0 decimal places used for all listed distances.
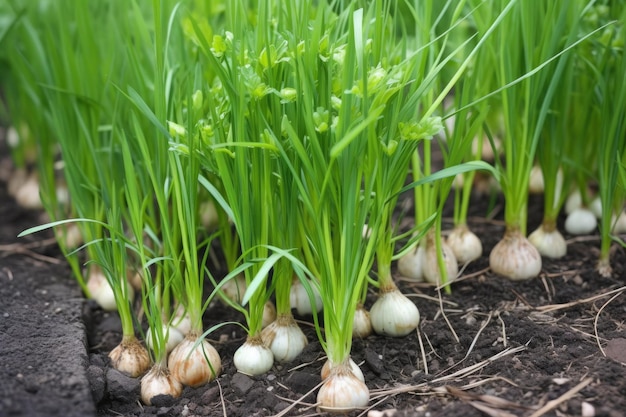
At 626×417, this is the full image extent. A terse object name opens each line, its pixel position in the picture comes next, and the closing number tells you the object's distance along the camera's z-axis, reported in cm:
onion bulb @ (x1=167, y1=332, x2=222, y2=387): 76
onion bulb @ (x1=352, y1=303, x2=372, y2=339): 79
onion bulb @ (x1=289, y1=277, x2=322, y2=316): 81
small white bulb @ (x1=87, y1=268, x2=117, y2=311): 88
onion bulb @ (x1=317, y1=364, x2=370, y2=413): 71
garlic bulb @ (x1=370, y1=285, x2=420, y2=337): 78
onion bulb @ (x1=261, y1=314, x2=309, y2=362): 77
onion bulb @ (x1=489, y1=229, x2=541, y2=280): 85
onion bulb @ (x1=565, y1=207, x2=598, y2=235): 91
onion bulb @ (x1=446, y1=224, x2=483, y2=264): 88
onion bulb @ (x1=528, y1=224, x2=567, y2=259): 88
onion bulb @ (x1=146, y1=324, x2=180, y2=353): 80
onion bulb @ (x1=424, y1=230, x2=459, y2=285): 84
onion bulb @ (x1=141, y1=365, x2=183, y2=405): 76
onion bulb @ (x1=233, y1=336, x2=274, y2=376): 76
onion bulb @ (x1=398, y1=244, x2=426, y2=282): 85
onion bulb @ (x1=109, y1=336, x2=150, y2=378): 79
